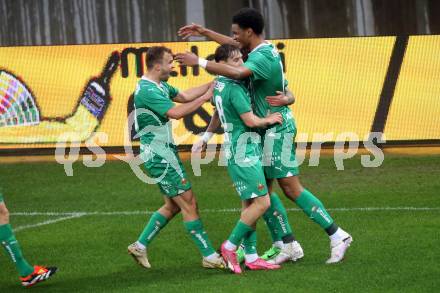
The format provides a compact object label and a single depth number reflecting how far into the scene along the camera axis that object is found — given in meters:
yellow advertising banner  36.19
